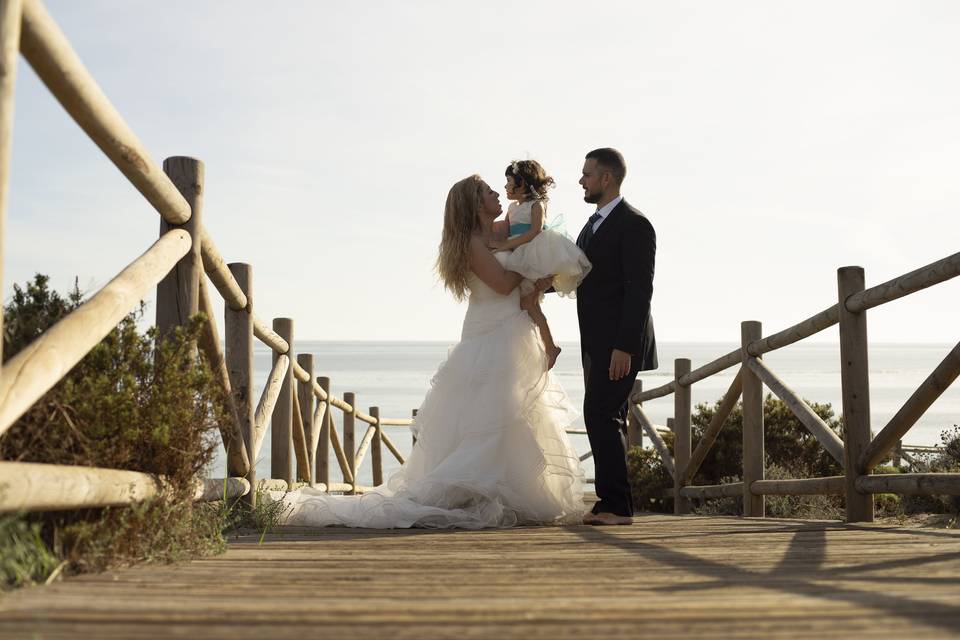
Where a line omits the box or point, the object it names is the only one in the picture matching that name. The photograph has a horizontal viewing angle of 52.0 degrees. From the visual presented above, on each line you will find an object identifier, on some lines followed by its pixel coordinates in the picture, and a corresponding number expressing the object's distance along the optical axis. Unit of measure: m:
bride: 5.34
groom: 5.30
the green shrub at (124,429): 2.76
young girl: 5.52
